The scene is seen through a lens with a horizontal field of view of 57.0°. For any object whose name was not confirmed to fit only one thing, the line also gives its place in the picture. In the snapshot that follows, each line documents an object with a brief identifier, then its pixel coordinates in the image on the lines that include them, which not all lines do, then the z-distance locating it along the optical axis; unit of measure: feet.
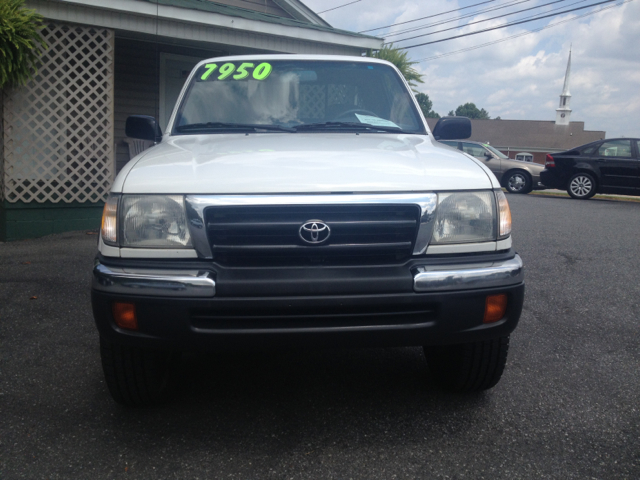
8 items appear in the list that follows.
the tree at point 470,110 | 342.85
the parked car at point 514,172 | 55.22
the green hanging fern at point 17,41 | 22.22
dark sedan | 43.98
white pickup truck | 7.25
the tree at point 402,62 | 52.06
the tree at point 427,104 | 274.36
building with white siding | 24.58
